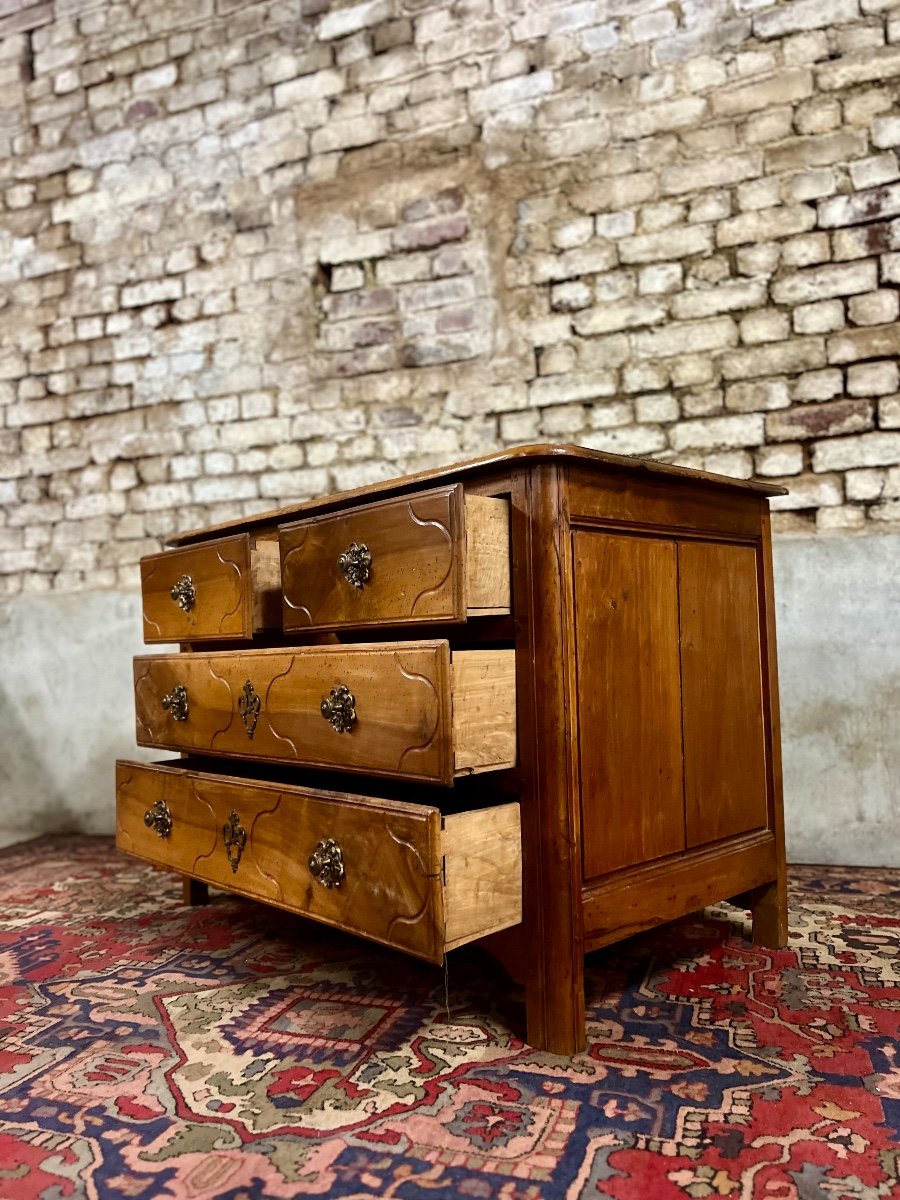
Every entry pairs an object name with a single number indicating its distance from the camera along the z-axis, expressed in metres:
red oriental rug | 1.13
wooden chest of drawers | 1.42
